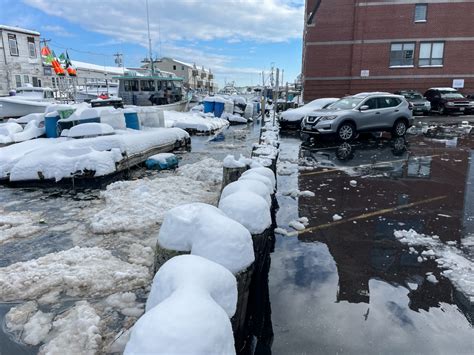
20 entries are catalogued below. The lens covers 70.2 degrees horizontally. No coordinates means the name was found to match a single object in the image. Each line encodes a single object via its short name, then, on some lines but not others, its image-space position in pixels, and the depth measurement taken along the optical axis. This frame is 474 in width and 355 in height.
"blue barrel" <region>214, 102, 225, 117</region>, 23.65
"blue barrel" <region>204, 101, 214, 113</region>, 23.78
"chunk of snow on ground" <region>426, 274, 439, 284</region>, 3.83
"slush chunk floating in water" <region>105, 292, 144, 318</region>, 3.35
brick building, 26.91
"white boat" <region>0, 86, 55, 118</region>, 24.00
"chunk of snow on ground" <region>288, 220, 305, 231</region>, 5.34
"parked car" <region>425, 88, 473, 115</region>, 23.31
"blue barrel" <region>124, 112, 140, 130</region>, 12.53
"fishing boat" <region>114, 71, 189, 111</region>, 23.44
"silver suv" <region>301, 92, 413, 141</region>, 12.91
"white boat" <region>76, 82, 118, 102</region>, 33.56
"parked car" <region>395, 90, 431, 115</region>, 23.64
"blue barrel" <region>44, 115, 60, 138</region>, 11.59
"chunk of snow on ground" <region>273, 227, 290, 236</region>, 5.19
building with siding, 35.19
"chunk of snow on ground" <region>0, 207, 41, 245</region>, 5.22
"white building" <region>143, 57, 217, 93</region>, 83.94
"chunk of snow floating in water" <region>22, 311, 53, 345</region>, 2.99
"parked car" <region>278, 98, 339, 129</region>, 17.38
